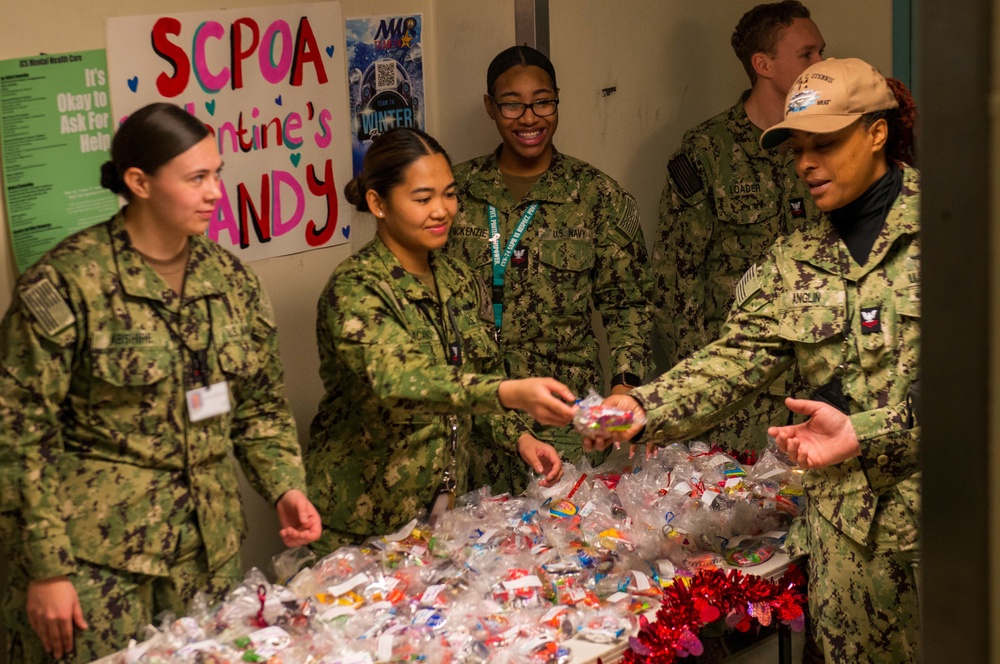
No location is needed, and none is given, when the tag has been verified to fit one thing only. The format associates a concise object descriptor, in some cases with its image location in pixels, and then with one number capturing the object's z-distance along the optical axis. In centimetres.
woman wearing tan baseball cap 256
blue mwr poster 410
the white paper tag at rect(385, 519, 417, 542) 300
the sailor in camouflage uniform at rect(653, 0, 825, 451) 442
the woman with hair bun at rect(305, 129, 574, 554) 305
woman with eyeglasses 385
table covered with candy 248
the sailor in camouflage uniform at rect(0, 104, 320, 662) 243
